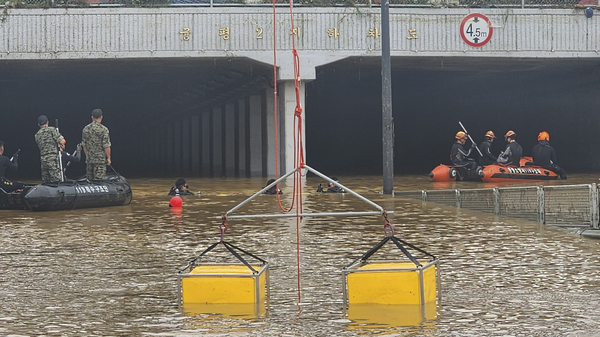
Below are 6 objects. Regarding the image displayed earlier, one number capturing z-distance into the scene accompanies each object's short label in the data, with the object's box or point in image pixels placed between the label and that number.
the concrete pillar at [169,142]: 63.50
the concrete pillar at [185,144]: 56.44
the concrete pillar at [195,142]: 53.78
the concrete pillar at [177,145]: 59.62
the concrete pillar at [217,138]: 46.91
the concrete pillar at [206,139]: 50.78
